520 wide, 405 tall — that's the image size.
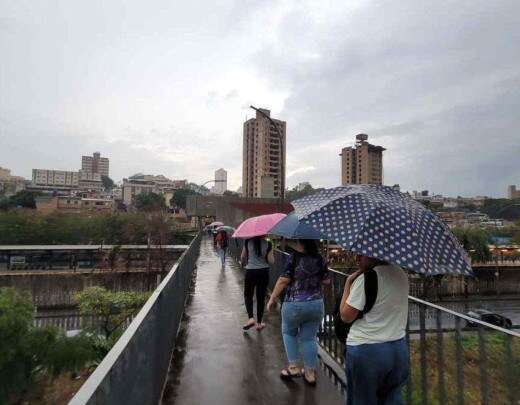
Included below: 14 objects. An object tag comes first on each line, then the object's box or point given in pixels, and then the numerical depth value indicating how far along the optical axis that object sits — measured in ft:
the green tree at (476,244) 142.10
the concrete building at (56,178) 599.49
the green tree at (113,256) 119.39
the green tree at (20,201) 244.09
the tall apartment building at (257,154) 308.19
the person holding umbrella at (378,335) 8.27
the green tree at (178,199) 332.00
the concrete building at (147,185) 471.62
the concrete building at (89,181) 576.07
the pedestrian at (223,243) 47.67
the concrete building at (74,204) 258.78
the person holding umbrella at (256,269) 19.26
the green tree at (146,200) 281.89
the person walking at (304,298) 13.01
